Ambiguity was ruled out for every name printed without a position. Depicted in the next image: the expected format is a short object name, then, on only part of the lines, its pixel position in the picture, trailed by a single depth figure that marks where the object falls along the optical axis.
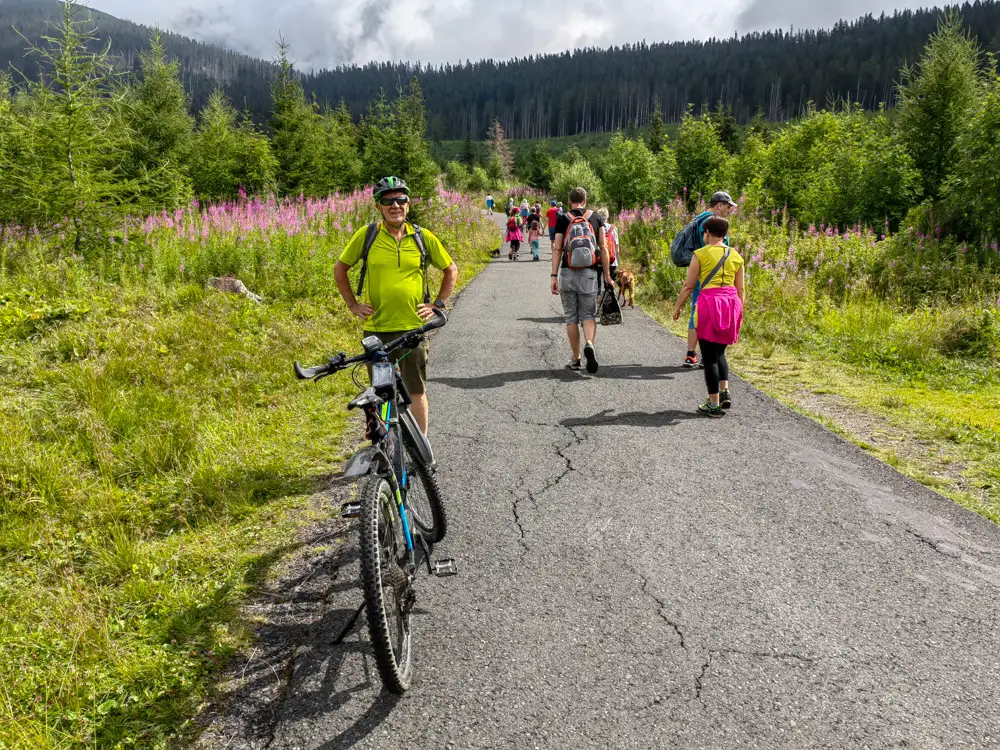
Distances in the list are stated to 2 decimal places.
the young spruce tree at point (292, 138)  23.78
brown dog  12.48
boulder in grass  9.52
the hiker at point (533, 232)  23.05
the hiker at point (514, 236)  22.64
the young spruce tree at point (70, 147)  8.99
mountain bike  2.53
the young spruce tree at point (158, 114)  23.94
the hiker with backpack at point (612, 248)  11.82
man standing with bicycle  4.19
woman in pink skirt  6.44
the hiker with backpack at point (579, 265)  7.69
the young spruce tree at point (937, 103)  15.80
